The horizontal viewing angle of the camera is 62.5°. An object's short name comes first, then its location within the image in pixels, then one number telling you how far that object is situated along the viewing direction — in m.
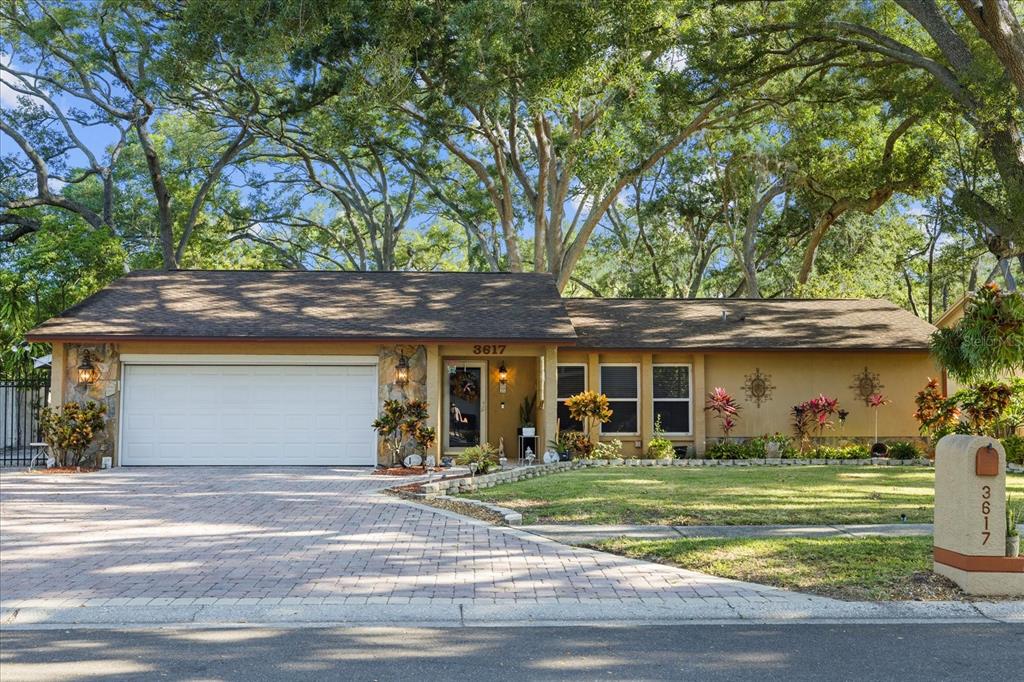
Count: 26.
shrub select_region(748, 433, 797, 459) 19.75
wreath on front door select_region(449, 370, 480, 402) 19.88
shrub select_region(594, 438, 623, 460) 19.00
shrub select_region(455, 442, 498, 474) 15.36
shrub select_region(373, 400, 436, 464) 16.91
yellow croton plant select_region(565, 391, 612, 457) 18.41
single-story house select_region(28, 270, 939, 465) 18.06
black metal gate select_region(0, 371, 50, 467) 18.59
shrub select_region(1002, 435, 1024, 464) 18.44
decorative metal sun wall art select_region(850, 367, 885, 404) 20.81
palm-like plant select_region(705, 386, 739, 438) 20.08
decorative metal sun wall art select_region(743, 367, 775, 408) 20.67
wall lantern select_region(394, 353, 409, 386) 18.22
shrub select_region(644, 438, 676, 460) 19.62
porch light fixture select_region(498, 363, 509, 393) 19.61
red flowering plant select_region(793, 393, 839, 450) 20.14
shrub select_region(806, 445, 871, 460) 19.77
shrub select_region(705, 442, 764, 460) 19.70
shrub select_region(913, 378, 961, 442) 19.01
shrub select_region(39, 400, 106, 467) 16.92
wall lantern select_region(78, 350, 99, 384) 17.75
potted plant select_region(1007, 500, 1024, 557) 7.29
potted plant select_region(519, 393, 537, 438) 20.09
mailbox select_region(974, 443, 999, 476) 7.17
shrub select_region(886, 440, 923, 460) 19.45
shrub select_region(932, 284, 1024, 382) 7.57
